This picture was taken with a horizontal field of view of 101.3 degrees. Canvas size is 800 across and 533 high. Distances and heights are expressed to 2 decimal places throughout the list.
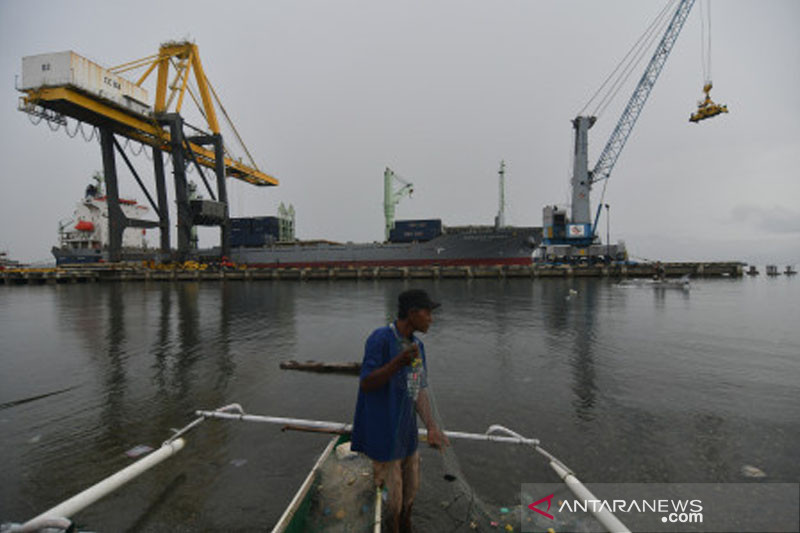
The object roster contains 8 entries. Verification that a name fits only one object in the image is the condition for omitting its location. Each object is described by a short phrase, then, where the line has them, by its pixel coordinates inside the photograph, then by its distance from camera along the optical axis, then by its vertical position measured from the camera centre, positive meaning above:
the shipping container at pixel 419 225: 51.47 +5.80
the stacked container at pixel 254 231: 58.53 +5.57
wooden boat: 2.77 -2.26
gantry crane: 29.73 +15.19
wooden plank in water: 7.92 -2.57
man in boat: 2.40 -1.07
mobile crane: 52.25 +7.10
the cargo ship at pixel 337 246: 48.38 +2.56
